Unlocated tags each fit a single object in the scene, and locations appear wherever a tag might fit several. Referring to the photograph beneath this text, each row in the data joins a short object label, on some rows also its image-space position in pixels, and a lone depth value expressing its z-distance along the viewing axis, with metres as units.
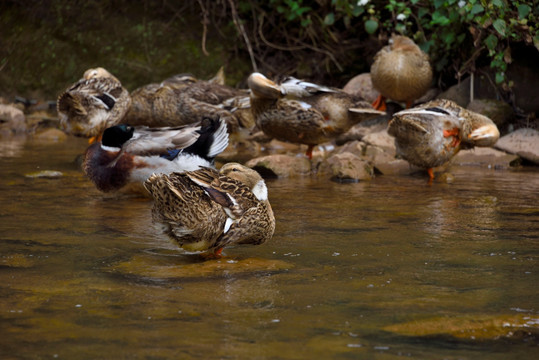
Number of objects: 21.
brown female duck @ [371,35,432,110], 19.58
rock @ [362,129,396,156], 19.11
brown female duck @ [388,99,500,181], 14.95
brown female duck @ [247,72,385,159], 16.84
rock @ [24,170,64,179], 15.12
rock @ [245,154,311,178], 15.74
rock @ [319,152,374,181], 15.24
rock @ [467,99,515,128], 19.19
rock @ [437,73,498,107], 20.47
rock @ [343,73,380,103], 21.61
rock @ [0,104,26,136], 23.83
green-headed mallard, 13.02
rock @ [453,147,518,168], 17.48
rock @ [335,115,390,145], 20.66
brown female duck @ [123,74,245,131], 18.64
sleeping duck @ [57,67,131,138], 17.23
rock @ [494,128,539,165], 17.44
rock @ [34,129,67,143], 22.85
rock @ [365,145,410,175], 16.69
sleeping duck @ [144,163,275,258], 8.42
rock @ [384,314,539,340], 6.18
